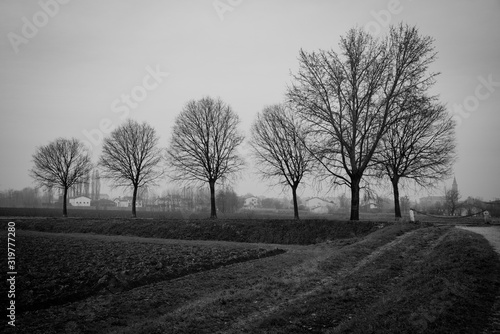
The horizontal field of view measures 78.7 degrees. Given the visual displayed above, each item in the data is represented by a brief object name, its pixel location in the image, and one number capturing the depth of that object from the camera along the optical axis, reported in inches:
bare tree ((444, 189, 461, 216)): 2025.1
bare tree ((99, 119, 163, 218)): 1796.3
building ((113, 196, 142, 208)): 6210.6
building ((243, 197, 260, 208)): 5892.2
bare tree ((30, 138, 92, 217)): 2057.1
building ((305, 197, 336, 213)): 4965.6
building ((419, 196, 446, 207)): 5851.4
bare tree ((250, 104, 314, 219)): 1309.1
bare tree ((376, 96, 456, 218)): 1146.0
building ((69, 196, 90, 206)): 5093.5
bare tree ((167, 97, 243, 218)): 1472.7
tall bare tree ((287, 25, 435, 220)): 877.2
